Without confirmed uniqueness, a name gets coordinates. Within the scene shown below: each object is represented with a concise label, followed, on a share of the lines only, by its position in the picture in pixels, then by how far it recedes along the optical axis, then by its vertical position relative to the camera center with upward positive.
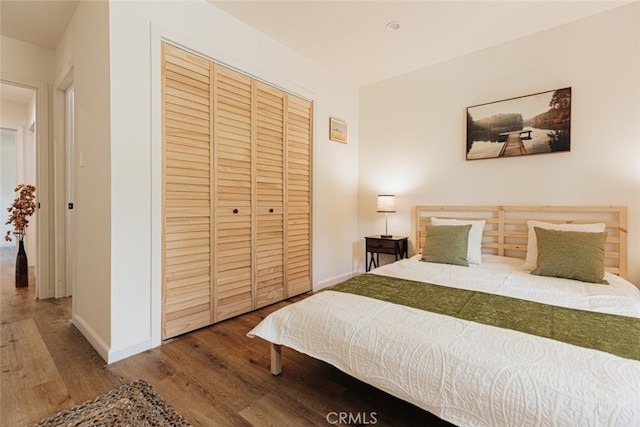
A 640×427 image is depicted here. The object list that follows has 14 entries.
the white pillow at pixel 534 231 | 2.39 -0.15
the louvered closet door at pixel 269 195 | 2.89 +0.17
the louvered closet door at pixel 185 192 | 2.20 +0.15
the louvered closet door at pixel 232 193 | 2.53 +0.17
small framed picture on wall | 3.70 +1.05
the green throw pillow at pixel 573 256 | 2.12 -0.34
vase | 3.57 -0.70
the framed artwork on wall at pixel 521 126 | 2.71 +0.85
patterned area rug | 1.41 -1.01
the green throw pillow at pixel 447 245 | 2.71 -0.31
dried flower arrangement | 3.53 +0.03
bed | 1.00 -0.55
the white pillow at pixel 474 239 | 2.79 -0.27
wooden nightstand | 3.47 -0.42
